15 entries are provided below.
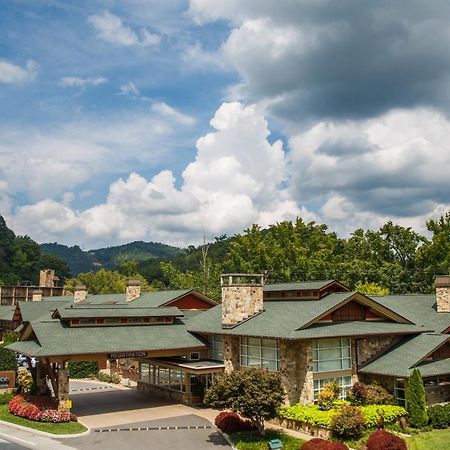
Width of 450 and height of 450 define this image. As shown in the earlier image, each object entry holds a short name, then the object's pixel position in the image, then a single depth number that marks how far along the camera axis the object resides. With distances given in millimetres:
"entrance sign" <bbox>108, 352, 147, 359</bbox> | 33281
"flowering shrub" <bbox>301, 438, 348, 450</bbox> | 23609
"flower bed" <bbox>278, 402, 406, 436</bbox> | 27727
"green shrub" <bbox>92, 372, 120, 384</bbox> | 46603
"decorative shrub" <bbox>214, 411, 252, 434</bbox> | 28275
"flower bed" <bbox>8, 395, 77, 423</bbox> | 30359
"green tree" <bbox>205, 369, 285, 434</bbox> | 26519
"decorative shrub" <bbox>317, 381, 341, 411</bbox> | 29906
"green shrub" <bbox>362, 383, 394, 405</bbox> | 30578
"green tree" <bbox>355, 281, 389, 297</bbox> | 56431
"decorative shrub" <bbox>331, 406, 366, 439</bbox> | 26453
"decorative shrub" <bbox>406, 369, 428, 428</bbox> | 28391
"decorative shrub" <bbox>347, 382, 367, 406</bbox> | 30922
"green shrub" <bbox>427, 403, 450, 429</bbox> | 28531
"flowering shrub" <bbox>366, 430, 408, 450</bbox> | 24047
